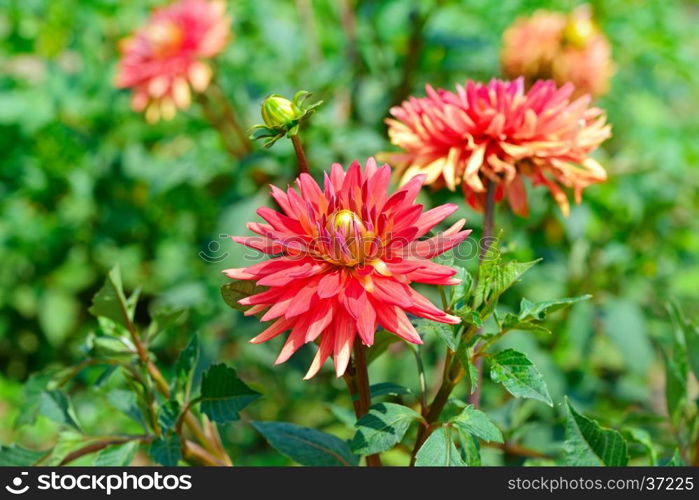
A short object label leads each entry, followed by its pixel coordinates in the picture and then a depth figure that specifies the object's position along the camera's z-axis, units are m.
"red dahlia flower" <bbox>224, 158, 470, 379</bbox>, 0.61
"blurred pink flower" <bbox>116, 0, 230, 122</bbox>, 1.54
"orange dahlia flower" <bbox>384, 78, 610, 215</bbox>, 0.79
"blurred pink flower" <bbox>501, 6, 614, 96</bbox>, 1.52
